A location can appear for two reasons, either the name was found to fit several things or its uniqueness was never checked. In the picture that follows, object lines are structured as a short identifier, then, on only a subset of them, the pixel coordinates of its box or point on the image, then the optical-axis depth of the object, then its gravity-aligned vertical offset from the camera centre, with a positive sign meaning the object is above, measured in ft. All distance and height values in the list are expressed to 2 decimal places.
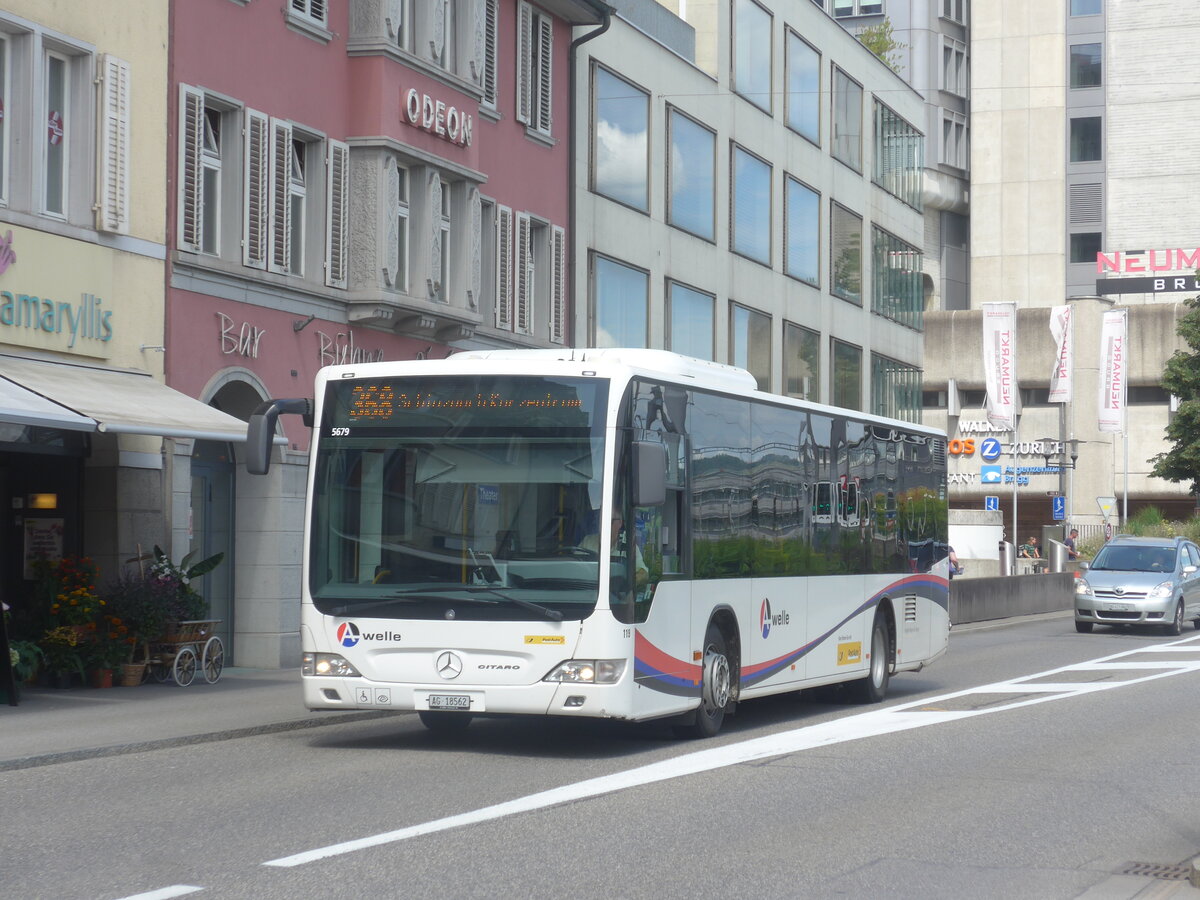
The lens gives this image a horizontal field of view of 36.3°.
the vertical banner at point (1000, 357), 193.06 +16.14
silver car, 104.99 -4.40
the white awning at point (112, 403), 52.29 +3.22
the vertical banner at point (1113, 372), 217.15 +16.56
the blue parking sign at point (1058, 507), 184.24 +0.27
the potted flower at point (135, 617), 58.54 -3.52
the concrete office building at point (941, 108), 264.11 +58.61
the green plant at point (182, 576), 60.03 -2.30
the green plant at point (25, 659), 53.88 -4.53
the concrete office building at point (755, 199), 104.99 +21.20
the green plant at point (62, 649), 56.70 -4.44
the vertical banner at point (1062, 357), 206.18 +17.31
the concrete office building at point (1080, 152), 264.31 +52.15
